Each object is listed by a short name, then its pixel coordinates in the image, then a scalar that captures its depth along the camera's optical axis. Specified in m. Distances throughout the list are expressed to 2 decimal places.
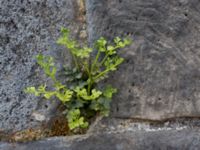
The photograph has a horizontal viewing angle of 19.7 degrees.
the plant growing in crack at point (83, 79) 0.58
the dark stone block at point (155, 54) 0.59
